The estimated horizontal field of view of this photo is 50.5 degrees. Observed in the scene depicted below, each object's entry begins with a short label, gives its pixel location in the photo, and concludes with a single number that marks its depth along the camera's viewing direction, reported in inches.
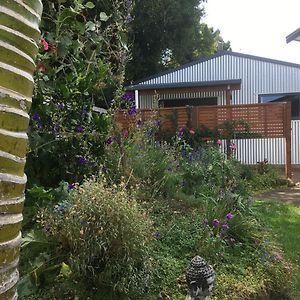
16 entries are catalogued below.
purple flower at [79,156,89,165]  123.8
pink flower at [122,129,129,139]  156.7
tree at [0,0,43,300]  26.2
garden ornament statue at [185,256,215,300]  78.1
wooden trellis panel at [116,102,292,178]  318.9
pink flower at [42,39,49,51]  104.7
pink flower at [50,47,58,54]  112.4
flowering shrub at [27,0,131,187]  115.9
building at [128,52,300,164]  481.1
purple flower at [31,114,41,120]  117.4
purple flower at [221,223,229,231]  109.2
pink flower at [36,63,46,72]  105.6
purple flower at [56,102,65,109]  125.5
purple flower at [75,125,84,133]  126.6
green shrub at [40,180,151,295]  78.4
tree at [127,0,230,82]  595.5
